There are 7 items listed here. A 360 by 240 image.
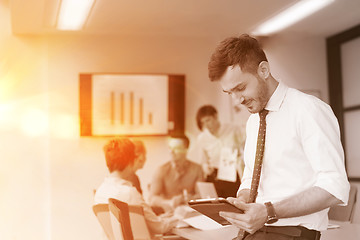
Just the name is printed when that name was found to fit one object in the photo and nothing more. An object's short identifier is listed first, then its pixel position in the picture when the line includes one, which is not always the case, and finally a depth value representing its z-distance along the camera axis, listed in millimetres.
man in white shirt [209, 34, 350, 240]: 1787
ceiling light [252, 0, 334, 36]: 5199
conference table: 2977
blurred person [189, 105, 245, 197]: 5777
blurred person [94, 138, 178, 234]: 3424
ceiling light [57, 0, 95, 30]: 4984
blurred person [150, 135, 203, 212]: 5566
